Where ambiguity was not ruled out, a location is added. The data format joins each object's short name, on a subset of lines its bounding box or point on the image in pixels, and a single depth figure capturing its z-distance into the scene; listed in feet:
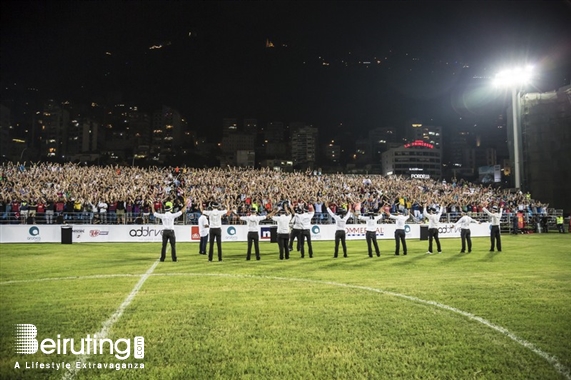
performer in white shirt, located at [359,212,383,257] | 56.44
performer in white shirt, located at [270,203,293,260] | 51.39
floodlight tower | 118.62
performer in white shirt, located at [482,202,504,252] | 61.36
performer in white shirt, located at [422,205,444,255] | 59.26
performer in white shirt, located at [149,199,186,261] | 47.55
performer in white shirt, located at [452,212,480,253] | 60.49
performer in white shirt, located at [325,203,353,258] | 54.75
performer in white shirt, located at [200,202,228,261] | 49.83
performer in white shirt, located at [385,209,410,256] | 57.47
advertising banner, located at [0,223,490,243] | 74.95
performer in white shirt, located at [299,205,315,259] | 54.44
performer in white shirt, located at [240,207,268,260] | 50.39
